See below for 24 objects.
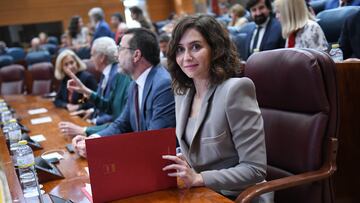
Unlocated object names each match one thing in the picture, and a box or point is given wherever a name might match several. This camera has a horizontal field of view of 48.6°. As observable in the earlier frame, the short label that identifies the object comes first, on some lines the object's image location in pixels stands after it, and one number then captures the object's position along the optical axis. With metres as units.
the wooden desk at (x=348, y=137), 1.86
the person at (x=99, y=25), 6.02
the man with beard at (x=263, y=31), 3.45
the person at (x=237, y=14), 5.84
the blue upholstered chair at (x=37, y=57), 7.39
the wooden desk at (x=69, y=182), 1.18
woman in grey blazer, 1.32
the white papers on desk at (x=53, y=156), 1.92
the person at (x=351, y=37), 2.42
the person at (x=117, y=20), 7.04
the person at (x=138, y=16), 5.44
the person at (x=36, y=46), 9.09
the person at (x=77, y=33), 8.19
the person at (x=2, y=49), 8.71
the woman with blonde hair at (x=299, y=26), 2.84
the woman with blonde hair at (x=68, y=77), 3.69
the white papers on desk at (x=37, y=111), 3.58
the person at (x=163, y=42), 4.24
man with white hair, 2.85
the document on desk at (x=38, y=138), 2.34
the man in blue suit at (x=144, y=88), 1.98
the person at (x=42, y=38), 10.21
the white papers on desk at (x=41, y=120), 3.04
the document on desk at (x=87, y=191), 1.33
